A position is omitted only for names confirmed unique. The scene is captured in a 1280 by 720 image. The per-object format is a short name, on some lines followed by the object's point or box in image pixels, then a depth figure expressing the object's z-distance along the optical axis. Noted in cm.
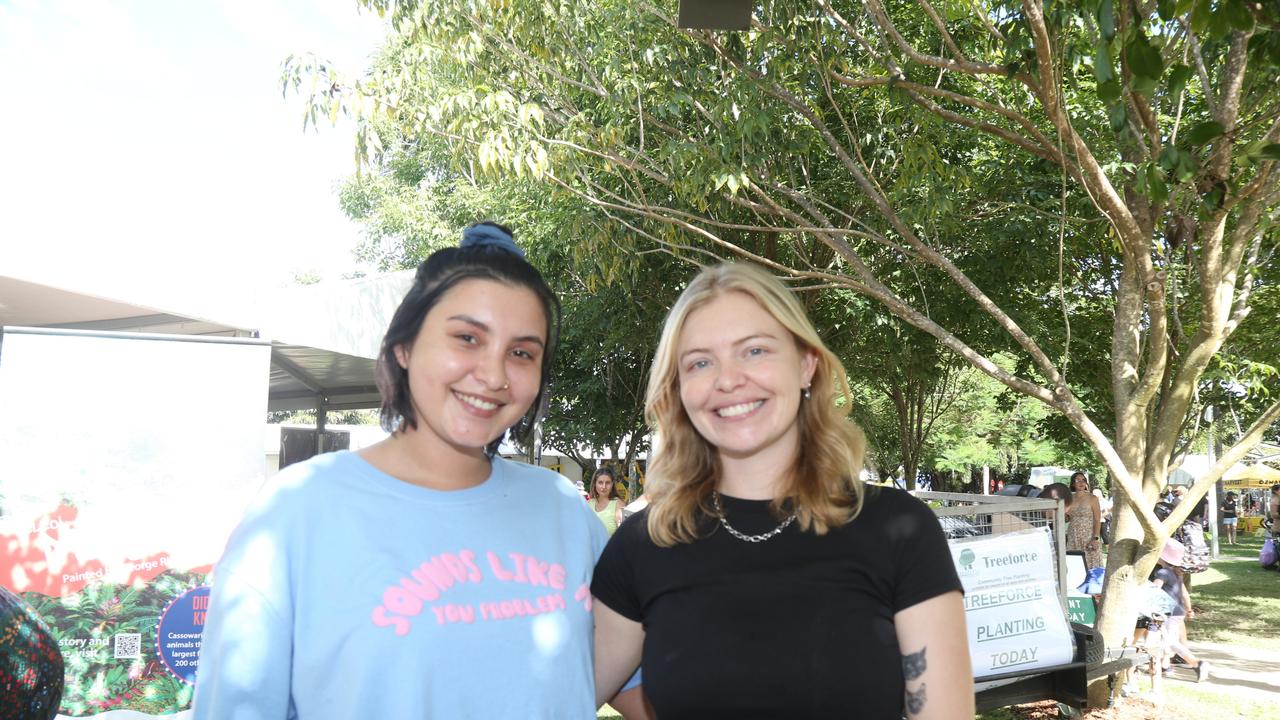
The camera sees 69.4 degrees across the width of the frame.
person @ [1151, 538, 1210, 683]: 874
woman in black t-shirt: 181
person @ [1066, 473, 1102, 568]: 1174
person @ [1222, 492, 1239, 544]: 2828
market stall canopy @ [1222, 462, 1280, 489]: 3303
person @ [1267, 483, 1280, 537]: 2048
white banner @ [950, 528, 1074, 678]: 471
